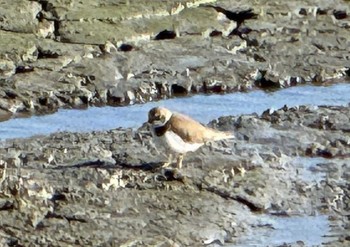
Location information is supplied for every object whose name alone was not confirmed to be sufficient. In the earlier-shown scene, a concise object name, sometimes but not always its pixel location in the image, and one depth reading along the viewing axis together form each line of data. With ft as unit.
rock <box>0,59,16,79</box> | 61.87
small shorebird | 49.14
